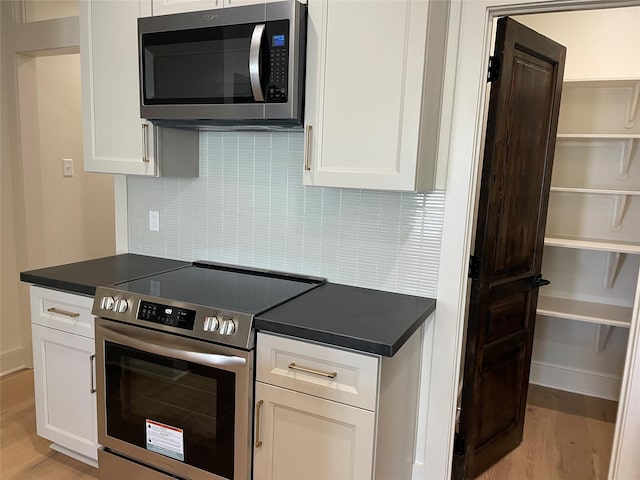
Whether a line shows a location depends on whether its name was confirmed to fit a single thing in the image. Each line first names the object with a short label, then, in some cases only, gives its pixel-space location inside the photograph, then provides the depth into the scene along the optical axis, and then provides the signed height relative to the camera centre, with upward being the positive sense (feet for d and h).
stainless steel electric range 5.55 -2.63
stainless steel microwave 5.76 +1.26
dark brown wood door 6.63 -0.95
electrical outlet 8.57 -1.06
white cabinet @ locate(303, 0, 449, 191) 5.47 +0.97
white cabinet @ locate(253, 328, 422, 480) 5.07 -2.68
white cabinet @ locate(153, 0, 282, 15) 6.32 +2.15
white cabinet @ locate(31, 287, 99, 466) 6.81 -3.15
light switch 10.77 -0.21
